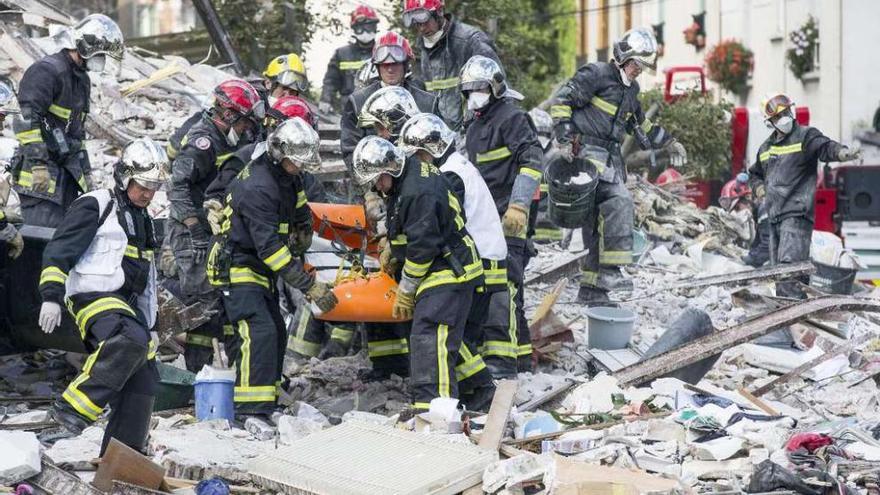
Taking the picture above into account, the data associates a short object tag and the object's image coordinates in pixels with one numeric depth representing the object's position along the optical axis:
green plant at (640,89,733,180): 39.91
